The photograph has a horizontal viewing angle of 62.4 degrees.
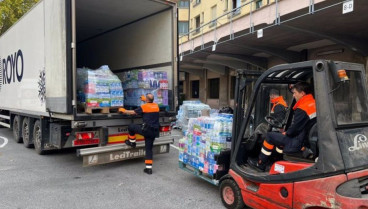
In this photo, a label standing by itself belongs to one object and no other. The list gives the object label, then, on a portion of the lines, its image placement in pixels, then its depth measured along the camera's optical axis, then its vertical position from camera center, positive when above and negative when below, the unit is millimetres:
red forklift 2855 -624
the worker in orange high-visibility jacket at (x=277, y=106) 4836 -147
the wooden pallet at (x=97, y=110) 5352 -241
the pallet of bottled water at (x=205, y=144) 4406 -716
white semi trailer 5207 +761
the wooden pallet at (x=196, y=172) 4498 -1214
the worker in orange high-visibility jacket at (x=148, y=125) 5699 -538
